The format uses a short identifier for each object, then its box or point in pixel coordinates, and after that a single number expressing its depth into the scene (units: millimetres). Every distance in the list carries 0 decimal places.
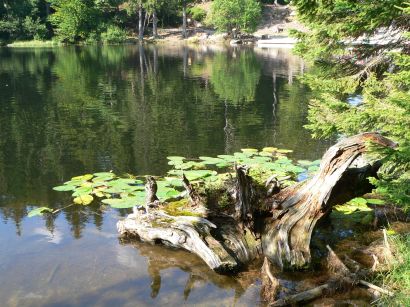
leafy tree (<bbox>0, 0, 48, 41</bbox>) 66688
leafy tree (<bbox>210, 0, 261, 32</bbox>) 69438
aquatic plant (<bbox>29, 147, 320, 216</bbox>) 9836
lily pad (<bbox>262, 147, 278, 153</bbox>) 13772
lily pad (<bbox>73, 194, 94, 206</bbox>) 9953
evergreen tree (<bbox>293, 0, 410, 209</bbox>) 6898
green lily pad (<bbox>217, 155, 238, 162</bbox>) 12444
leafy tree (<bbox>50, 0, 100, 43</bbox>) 67750
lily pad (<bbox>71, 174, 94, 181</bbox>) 11258
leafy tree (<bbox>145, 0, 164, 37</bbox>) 70512
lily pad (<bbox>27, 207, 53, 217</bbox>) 9477
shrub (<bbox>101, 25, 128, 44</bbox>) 70188
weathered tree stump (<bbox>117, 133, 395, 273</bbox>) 6973
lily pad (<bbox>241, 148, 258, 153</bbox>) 13398
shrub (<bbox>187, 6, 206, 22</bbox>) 80244
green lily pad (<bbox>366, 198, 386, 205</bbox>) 9055
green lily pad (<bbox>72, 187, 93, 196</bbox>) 10258
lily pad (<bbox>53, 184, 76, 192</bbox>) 10531
